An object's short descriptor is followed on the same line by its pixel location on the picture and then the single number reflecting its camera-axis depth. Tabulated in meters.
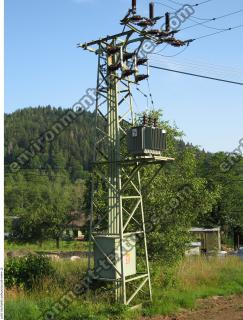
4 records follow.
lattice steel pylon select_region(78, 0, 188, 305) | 13.14
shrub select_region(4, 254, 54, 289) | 15.48
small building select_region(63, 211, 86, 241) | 77.16
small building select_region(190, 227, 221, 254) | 39.38
